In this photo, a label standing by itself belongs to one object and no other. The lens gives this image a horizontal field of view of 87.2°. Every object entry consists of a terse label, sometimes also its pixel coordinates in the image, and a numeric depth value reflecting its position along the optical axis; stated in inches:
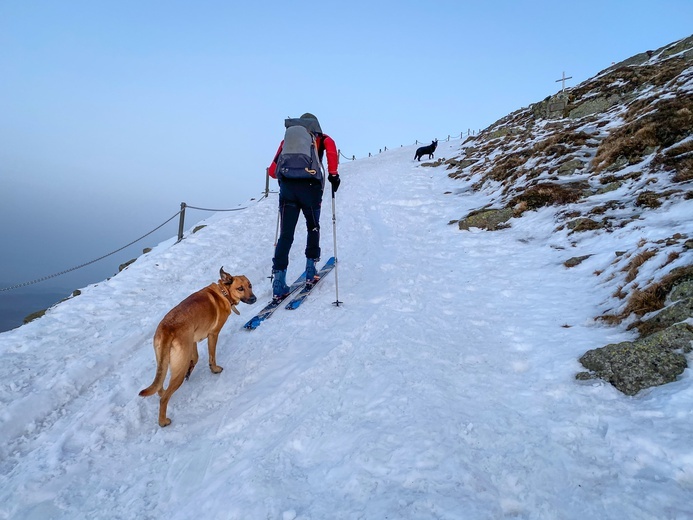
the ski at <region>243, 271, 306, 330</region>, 230.2
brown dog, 145.5
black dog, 1135.6
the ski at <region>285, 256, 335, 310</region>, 257.3
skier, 249.6
